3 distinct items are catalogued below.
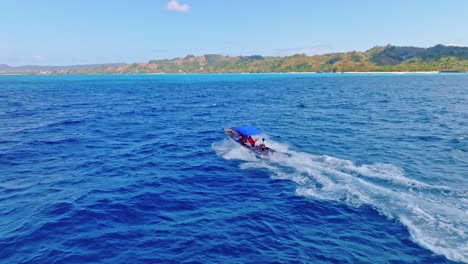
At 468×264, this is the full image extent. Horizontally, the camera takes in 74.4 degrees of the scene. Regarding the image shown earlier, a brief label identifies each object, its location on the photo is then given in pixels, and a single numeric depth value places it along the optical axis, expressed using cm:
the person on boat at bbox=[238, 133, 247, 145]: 3769
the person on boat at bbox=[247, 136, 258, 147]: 3558
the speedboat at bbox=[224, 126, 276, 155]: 3412
